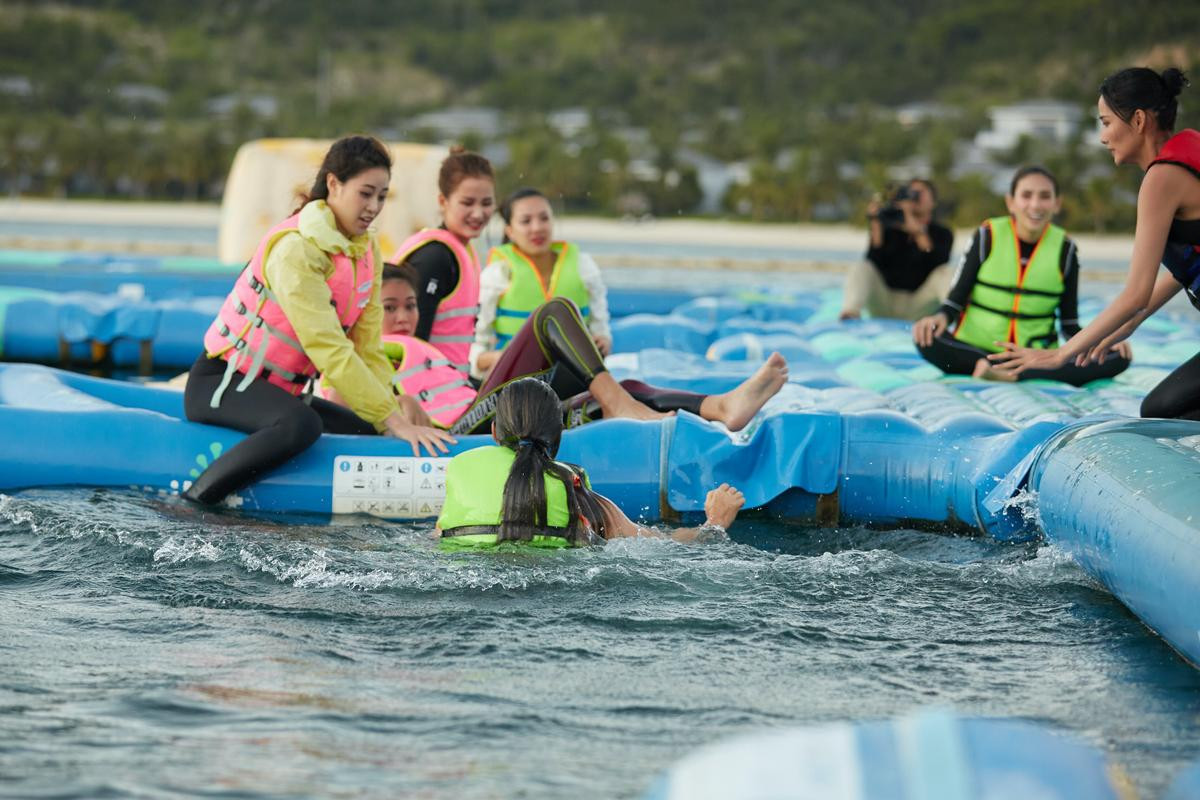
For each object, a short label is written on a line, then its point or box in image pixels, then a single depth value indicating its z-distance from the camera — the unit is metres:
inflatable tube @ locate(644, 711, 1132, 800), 3.09
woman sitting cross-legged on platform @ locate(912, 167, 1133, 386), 11.39
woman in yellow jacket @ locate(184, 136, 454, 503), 7.78
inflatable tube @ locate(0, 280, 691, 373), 14.45
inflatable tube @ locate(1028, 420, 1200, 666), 5.82
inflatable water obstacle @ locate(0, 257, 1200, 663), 6.86
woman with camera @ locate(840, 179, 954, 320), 15.40
